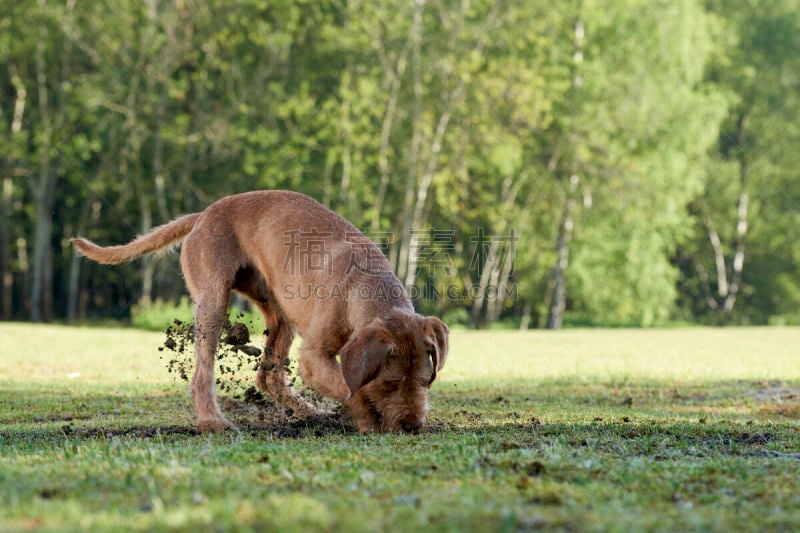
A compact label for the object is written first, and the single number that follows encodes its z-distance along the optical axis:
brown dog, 5.96
